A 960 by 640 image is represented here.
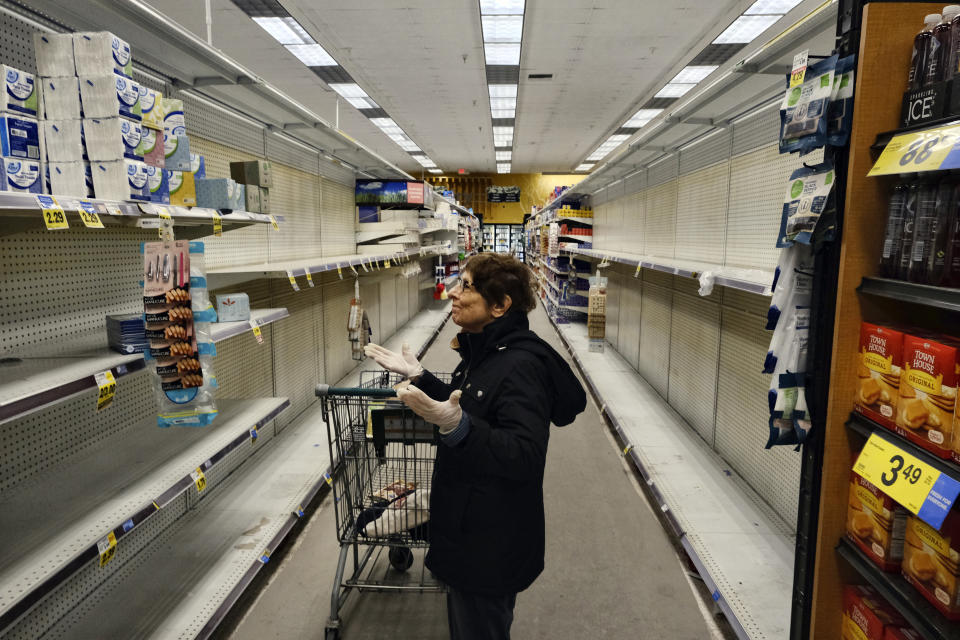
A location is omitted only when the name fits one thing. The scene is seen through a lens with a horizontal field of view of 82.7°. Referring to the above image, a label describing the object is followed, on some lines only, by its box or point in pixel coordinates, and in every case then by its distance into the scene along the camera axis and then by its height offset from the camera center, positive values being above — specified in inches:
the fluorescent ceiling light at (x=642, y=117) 425.7 +105.9
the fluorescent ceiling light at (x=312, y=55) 286.2 +104.3
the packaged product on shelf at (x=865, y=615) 60.5 -41.4
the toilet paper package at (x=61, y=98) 64.7 +17.5
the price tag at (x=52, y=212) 52.3 +3.3
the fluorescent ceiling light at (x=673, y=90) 358.3 +105.9
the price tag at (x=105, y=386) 63.4 -16.5
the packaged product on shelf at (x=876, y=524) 58.1 -30.0
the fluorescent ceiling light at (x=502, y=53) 285.4 +104.8
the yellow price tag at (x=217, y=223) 84.3 +3.8
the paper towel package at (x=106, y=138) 65.2 +13.0
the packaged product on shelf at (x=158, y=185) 72.4 +8.3
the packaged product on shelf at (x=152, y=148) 71.4 +13.1
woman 60.2 -25.6
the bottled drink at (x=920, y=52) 55.6 +20.4
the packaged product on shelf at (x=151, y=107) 71.4 +18.4
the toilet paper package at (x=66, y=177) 64.6 +8.2
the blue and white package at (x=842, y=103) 60.2 +16.2
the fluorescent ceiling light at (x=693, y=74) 320.8 +105.6
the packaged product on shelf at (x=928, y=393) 50.0 -13.7
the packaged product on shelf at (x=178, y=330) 72.5 -11.3
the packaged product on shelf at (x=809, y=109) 61.1 +16.1
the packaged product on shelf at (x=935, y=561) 50.5 -30.2
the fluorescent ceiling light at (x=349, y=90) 356.8 +105.2
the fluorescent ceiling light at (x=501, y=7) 231.5 +103.3
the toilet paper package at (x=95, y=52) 64.9 +23.0
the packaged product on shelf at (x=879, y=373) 57.2 -13.3
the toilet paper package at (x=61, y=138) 64.2 +12.6
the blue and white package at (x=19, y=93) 60.6 +17.4
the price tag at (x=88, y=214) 56.9 +3.4
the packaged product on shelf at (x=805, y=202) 62.5 +5.6
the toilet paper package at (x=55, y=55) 64.4 +22.5
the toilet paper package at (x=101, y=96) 65.4 +18.0
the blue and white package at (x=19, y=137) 59.8 +12.2
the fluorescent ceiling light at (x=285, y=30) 250.9 +103.3
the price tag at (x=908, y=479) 47.5 -21.8
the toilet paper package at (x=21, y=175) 58.9 +7.8
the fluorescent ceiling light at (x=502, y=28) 250.4 +104.3
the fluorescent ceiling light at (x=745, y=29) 247.3 +104.0
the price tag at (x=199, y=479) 83.3 -35.6
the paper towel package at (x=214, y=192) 91.8 +9.1
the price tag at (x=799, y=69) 64.1 +21.2
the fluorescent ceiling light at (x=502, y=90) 360.2 +106.2
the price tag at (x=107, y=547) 65.2 -36.1
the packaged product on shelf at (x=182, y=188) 80.6 +8.7
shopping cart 83.0 -42.5
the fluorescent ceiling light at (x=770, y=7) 226.7 +101.9
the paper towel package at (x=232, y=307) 101.7 -11.2
